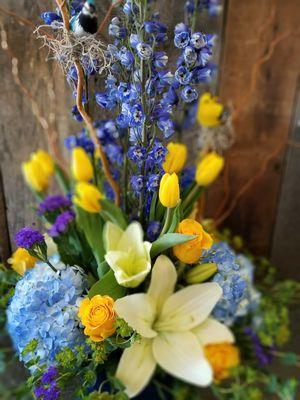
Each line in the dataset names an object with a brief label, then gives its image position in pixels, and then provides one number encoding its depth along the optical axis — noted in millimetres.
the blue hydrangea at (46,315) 527
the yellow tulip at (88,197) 554
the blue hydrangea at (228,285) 560
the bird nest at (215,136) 916
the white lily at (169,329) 496
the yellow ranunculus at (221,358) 487
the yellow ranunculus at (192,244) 542
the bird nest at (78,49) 527
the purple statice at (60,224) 584
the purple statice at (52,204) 619
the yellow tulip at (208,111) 785
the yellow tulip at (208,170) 679
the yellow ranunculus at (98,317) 500
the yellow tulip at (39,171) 625
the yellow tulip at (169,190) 520
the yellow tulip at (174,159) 595
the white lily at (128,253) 539
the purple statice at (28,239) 546
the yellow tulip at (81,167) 571
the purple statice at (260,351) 535
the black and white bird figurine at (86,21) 498
